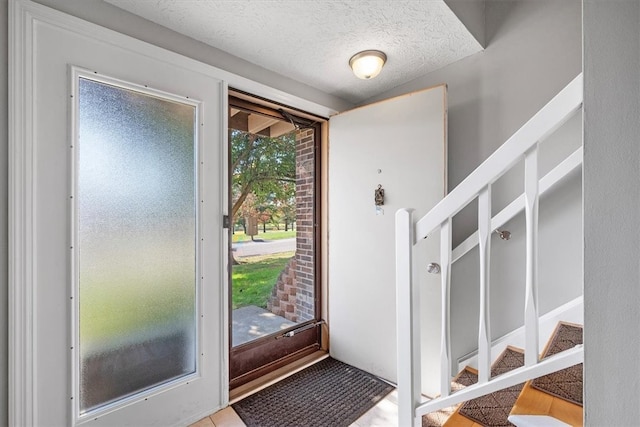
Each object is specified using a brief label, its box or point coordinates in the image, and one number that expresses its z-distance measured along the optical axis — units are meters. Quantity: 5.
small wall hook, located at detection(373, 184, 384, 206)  2.26
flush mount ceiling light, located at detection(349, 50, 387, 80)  1.96
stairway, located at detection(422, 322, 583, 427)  1.12
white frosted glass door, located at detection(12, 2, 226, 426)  1.33
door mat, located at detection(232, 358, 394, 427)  1.83
